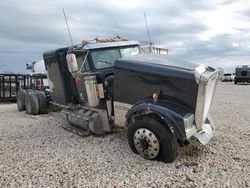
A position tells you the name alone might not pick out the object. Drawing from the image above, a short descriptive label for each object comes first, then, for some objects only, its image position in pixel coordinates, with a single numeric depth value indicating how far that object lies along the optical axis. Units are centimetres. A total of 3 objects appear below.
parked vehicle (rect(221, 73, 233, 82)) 3319
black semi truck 306
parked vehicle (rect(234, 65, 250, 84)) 2498
